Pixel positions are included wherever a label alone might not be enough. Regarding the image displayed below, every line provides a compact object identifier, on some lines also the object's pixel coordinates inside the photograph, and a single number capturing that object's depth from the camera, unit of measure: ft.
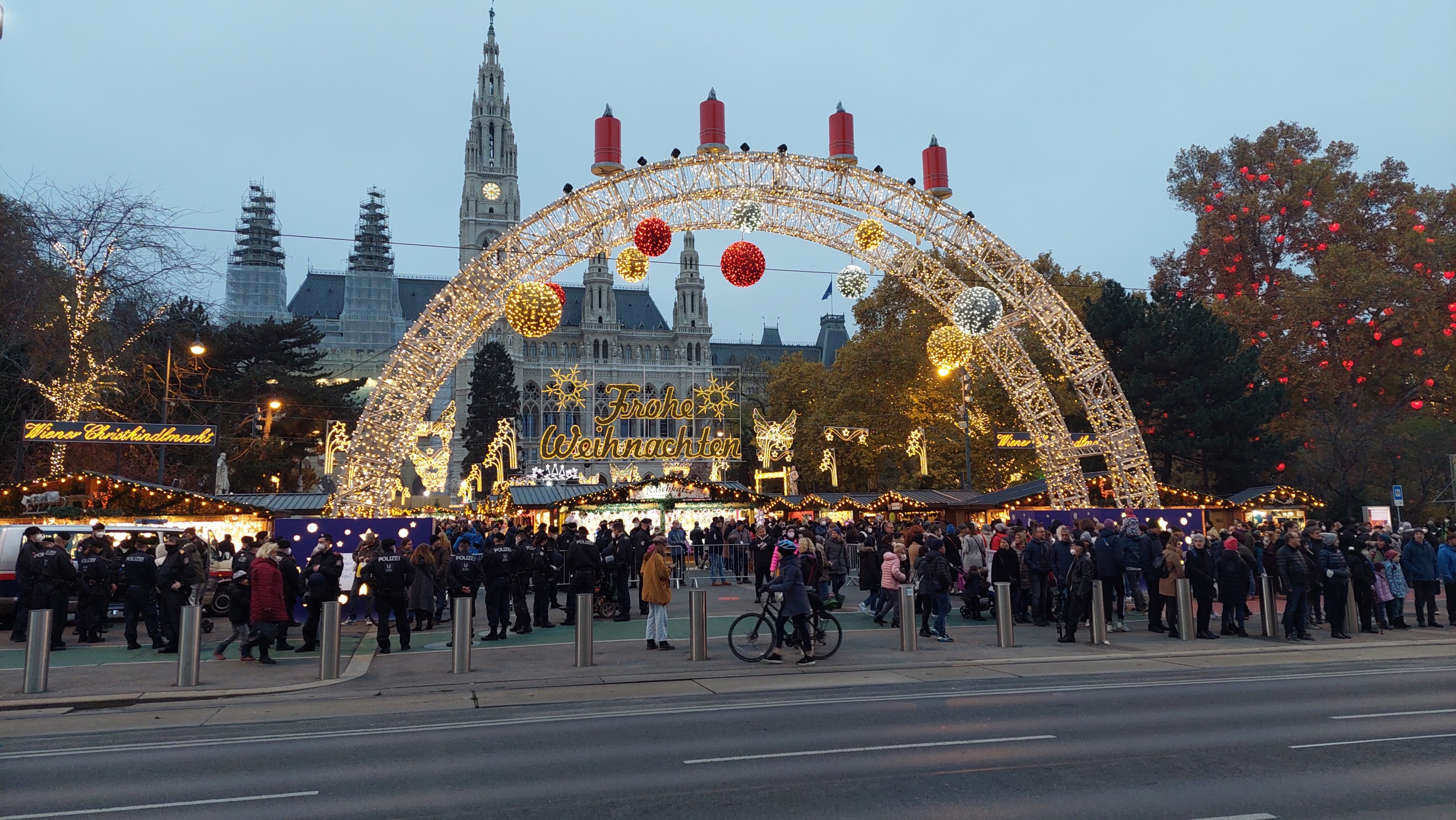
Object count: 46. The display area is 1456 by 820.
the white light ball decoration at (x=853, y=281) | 78.25
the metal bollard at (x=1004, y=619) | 46.29
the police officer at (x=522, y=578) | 49.47
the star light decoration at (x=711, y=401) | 121.60
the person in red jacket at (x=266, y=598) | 41.22
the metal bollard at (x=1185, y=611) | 48.83
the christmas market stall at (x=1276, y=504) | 84.99
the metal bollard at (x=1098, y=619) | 46.88
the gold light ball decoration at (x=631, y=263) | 65.16
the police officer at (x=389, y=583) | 44.57
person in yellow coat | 44.55
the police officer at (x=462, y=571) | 49.73
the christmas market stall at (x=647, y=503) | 95.81
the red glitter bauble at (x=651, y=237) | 64.28
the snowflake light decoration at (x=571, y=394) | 113.70
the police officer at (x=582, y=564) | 48.21
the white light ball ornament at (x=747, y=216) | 66.59
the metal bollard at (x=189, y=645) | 36.42
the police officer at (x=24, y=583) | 46.09
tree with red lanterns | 109.40
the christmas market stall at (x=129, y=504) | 69.56
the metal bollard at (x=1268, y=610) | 49.62
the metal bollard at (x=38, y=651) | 35.29
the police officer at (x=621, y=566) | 56.70
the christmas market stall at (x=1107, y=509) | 71.41
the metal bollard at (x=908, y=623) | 44.50
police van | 52.60
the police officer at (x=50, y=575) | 44.91
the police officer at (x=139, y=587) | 46.29
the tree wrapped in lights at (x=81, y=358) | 74.59
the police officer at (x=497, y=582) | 48.98
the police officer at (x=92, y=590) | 48.52
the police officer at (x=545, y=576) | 53.16
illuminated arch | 66.85
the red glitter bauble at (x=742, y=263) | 65.57
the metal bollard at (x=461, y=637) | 38.93
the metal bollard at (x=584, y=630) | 40.88
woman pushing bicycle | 40.65
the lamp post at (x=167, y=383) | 83.30
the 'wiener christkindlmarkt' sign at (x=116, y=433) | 69.51
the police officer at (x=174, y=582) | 44.65
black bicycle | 42.57
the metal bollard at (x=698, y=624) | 41.81
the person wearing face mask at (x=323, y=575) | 44.27
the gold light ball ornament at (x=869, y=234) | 70.74
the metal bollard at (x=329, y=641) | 38.60
